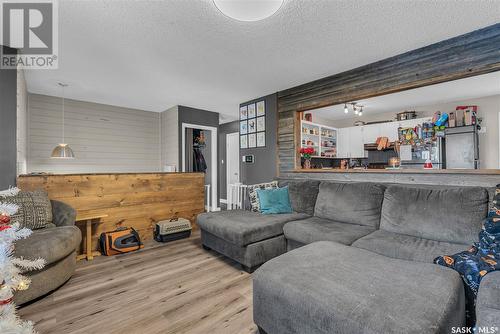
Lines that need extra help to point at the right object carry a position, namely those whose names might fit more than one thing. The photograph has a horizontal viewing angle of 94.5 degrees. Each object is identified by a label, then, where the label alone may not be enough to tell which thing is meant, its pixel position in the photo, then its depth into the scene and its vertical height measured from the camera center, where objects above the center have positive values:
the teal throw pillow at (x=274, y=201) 3.14 -0.47
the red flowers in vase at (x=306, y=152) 3.93 +0.25
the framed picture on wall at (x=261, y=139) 4.39 +0.54
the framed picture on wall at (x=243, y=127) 4.76 +0.83
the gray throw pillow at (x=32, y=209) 2.32 -0.41
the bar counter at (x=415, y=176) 2.29 -0.13
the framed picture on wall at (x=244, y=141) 4.77 +0.55
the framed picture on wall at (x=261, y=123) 4.40 +0.84
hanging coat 5.77 +0.17
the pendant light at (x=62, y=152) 3.81 +0.30
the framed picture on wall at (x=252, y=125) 4.57 +0.84
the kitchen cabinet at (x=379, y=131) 5.56 +0.86
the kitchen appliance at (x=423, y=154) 4.59 +0.23
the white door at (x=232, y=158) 6.86 +0.29
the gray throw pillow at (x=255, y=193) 3.29 -0.37
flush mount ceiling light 1.66 +1.19
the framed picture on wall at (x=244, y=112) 4.75 +1.15
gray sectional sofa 1.10 -0.66
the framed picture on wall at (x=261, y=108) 4.39 +1.14
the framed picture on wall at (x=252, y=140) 4.57 +0.54
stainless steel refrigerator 4.22 +0.33
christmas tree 1.16 -0.56
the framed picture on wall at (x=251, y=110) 4.61 +1.15
